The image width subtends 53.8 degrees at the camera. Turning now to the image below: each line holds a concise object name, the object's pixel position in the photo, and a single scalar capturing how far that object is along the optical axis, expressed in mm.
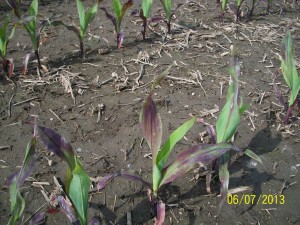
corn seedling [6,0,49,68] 2266
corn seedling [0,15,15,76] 2205
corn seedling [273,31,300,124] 1828
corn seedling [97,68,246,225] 1334
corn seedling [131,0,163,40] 2667
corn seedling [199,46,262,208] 1390
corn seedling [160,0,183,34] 2762
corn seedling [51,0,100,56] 2455
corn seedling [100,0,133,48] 2615
